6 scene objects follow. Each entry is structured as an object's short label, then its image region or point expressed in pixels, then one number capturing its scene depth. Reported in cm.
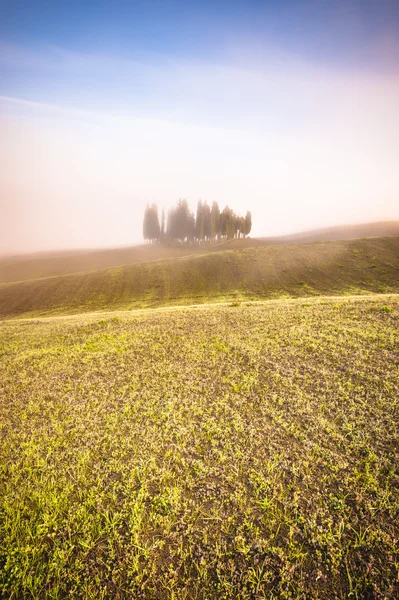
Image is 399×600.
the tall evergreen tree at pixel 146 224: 14212
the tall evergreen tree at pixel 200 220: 12975
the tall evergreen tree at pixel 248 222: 12950
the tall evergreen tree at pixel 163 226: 14050
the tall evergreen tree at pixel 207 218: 12988
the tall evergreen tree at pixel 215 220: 12675
